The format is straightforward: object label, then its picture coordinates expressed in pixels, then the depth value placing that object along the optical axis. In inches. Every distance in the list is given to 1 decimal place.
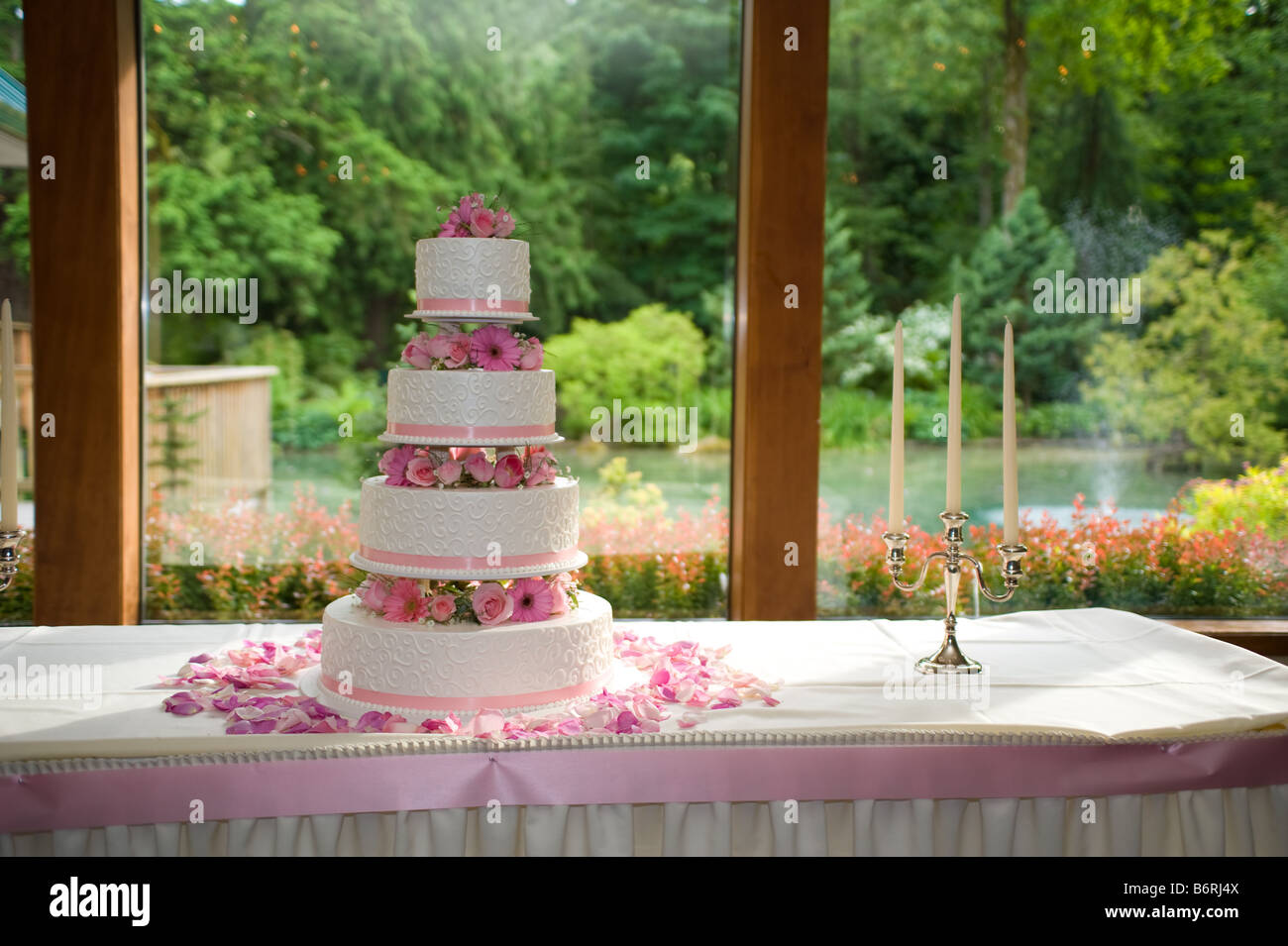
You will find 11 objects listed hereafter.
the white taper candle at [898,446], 93.1
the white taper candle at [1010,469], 89.2
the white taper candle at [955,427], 89.7
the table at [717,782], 76.3
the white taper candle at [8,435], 75.8
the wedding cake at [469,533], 85.5
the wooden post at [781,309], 159.8
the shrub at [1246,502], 175.9
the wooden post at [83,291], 153.6
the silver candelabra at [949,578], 91.5
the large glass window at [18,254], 158.6
